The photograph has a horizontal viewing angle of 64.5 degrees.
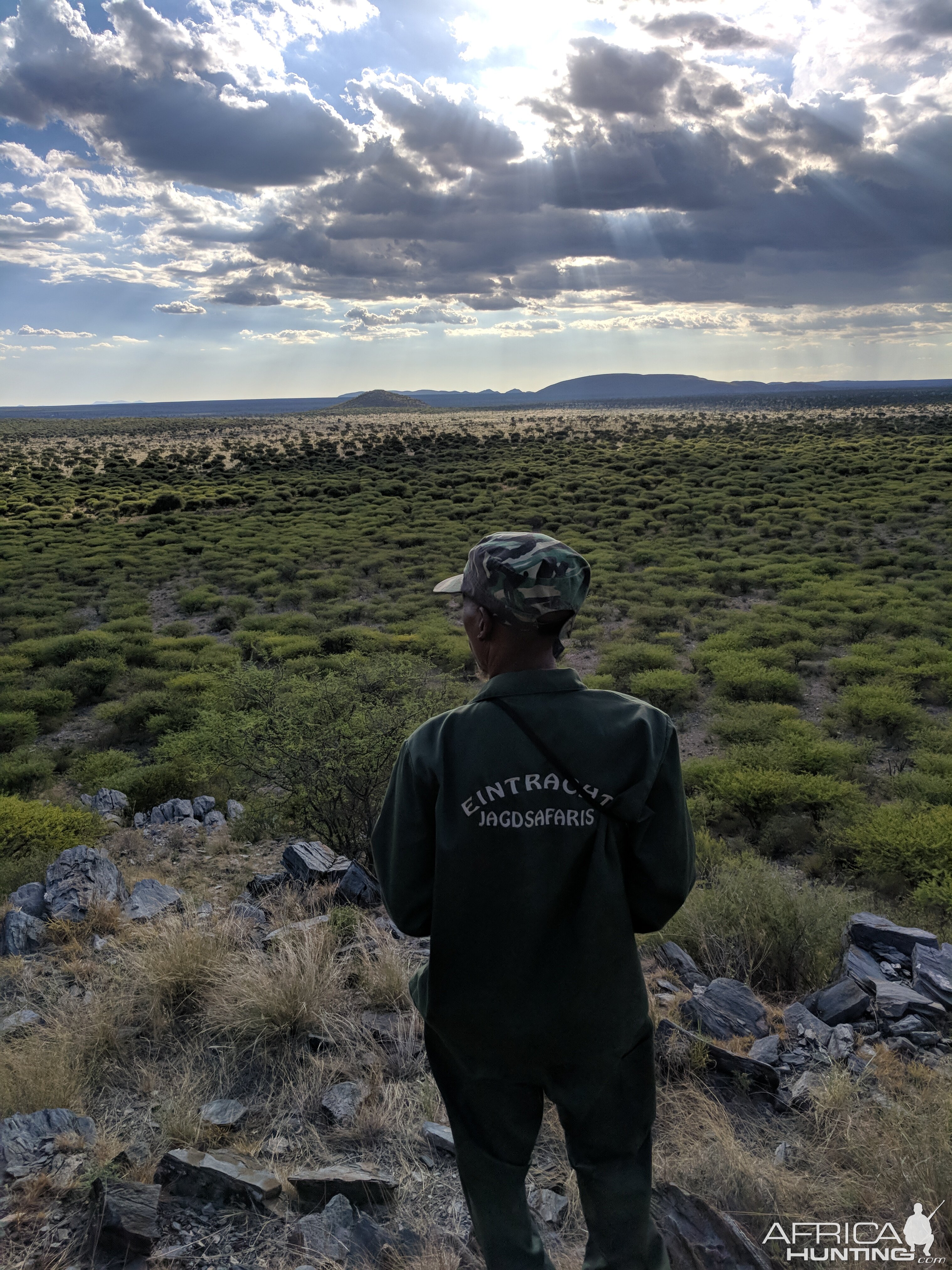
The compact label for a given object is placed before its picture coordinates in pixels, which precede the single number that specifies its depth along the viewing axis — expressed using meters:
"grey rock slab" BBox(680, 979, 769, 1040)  3.85
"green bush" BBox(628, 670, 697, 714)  11.10
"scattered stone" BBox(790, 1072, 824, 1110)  3.37
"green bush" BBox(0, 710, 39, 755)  10.49
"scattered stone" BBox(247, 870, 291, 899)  5.69
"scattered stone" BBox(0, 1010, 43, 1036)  3.91
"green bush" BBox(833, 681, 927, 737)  9.97
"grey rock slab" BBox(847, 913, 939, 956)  4.59
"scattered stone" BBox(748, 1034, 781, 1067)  3.65
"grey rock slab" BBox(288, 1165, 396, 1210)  2.88
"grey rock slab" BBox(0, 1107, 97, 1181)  2.94
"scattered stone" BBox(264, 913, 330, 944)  4.59
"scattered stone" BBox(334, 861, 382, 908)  5.46
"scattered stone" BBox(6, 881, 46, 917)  5.34
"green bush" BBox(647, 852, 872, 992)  4.55
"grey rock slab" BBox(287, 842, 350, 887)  5.71
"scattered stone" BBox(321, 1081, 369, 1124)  3.32
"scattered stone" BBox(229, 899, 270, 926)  5.02
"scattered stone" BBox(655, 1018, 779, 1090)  3.52
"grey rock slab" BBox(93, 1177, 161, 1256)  2.65
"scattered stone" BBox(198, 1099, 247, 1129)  3.28
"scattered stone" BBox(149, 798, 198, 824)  7.69
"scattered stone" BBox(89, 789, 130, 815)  8.15
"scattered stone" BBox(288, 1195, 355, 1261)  2.67
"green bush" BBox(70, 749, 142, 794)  8.95
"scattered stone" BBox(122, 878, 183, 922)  5.24
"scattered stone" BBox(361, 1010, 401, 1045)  3.82
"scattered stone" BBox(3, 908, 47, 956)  4.89
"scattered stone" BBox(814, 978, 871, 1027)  4.02
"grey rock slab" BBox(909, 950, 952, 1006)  4.08
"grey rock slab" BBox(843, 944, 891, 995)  4.25
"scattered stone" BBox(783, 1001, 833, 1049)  3.81
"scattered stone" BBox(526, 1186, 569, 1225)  2.82
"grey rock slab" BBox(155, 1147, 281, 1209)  2.87
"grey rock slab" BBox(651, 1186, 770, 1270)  2.46
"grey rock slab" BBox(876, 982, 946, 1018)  3.97
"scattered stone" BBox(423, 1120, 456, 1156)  3.15
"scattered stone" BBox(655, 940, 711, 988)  4.45
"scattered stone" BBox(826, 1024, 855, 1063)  3.69
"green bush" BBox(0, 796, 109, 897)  6.41
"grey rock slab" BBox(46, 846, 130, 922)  5.23
